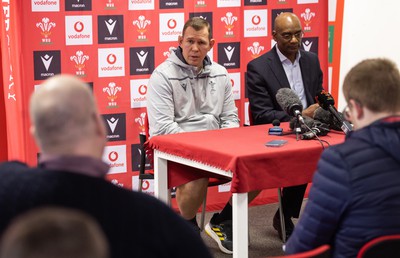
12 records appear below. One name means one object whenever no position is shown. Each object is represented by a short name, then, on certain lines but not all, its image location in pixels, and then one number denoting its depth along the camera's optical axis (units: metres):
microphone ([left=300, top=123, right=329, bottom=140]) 4.12
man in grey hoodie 4.68
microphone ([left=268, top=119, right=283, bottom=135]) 4.27
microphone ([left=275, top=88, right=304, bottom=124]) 4.19
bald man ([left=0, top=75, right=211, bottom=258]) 1.74
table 3.72
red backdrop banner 5.40
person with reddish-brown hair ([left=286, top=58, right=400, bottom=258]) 2.39
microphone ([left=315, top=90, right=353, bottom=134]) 4.24
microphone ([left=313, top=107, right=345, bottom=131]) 4.36
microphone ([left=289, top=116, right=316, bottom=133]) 4.19
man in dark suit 5.07
